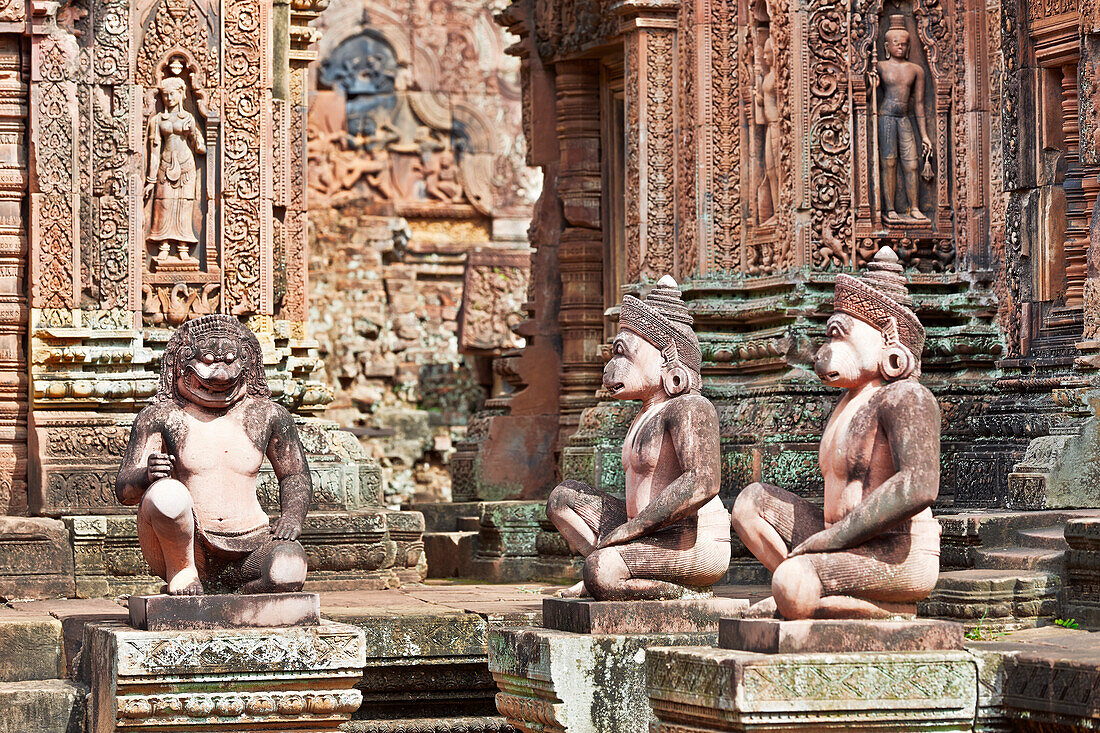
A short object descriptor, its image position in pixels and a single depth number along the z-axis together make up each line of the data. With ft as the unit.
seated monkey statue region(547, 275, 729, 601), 51.47
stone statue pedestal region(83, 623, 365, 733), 50.42
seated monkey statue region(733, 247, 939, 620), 43.39
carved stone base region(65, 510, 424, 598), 73.82
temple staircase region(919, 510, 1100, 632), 57.21
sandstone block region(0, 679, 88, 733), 55.21
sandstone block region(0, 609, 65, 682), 59.00
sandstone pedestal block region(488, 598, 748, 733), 50.93
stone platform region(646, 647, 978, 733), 41.52
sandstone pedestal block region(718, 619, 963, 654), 42.80
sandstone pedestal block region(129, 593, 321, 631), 51.98
